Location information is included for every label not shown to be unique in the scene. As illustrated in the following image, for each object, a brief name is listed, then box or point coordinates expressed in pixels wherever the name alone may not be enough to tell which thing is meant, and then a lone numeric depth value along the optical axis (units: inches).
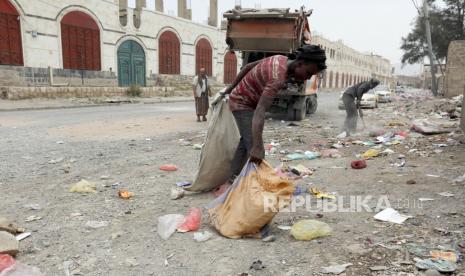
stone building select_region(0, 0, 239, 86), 624.7
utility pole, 706.1
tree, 967.6
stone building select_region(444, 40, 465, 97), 589.3
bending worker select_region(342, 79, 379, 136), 310.5
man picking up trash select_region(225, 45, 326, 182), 103.8
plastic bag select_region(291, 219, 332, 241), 106.5
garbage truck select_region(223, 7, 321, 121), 349.4
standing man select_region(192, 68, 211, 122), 386.6
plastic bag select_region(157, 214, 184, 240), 111.1
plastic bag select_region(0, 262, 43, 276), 84.0
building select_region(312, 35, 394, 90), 1857.8
